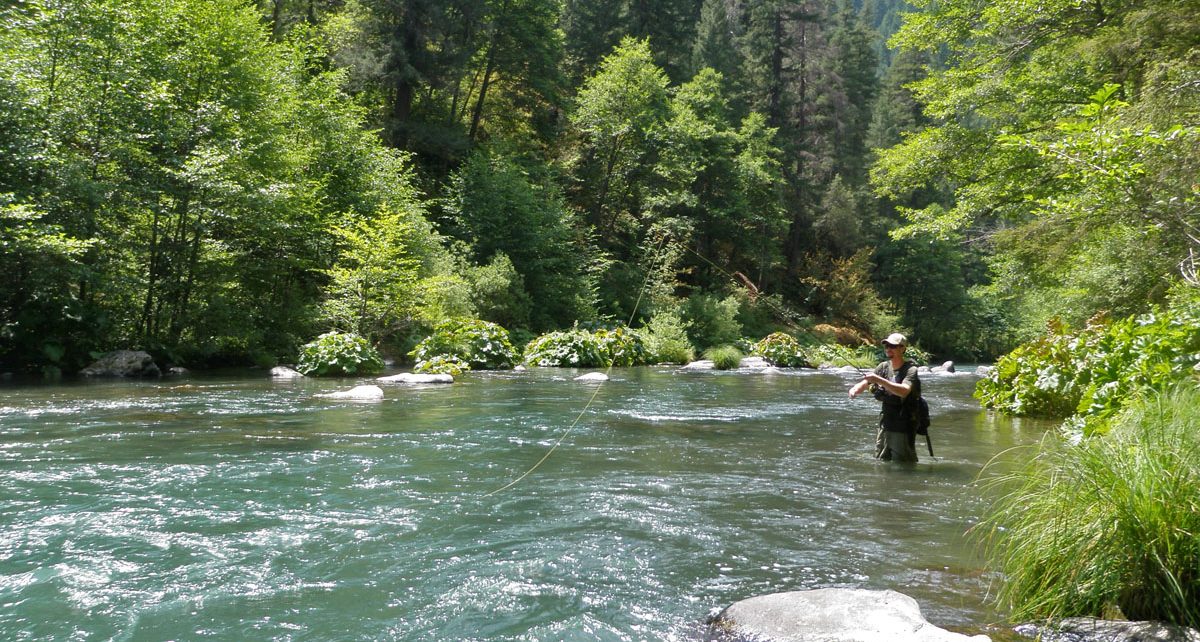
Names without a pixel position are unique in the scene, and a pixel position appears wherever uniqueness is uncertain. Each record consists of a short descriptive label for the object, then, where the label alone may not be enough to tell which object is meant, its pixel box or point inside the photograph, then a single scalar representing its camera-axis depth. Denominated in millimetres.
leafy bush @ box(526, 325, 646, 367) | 22562
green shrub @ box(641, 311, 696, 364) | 26195
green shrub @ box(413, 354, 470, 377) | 18500
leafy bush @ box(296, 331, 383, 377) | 17531
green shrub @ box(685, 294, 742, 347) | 31266
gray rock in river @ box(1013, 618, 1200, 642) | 3012
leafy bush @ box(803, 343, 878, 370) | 27891
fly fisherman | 7527
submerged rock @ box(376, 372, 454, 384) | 16391
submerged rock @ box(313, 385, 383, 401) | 12997
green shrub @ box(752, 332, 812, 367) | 27609
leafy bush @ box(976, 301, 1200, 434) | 7117
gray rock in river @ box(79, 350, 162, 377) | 16297
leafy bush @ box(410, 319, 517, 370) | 19750
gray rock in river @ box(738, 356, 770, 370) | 26873
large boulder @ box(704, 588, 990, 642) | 3338
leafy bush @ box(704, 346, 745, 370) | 25375
